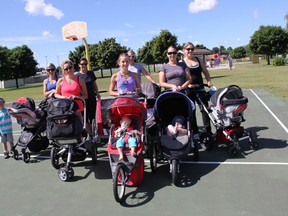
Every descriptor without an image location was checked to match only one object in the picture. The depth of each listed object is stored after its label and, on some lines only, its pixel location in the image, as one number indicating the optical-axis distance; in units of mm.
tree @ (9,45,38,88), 54369
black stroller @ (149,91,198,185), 5070
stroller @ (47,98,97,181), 5223
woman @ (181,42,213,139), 6598
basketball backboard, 10899
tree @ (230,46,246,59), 125562
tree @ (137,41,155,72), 56206
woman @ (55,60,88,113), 5738
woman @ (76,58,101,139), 6758
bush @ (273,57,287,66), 44438
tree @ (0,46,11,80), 50359
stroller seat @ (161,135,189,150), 5160
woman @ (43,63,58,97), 6602
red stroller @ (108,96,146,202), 4511
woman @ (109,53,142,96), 5941
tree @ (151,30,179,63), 42156
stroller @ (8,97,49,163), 6309
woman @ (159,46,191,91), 6078
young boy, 6758
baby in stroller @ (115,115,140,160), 4871
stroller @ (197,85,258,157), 6027
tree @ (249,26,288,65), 53844
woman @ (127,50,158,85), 7004
